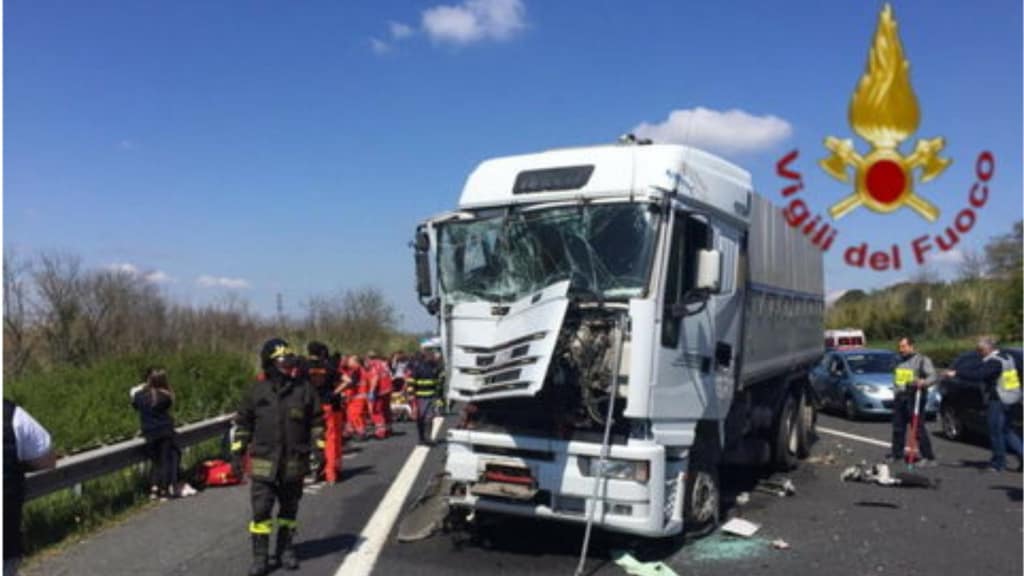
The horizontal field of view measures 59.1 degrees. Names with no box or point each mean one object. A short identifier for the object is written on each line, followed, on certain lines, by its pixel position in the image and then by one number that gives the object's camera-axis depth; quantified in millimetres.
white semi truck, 6836
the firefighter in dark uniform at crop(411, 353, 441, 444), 15633
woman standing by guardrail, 10188
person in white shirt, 4617
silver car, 17984
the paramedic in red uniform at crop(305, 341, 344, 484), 11234
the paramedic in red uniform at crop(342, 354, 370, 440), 16469
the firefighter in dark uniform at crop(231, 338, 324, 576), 7031
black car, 13523
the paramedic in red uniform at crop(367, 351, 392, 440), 17227
